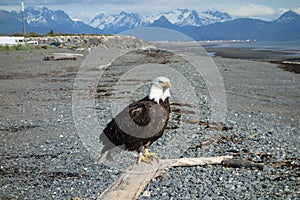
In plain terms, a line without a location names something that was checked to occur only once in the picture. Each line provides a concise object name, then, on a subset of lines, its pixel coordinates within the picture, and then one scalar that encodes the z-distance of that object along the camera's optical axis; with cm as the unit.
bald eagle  684
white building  6948
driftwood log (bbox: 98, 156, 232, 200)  565
